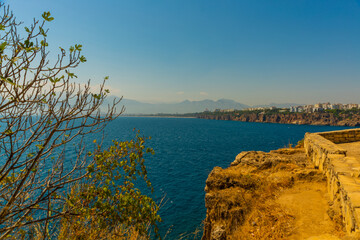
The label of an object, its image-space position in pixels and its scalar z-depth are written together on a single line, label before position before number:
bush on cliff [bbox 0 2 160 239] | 3.85
